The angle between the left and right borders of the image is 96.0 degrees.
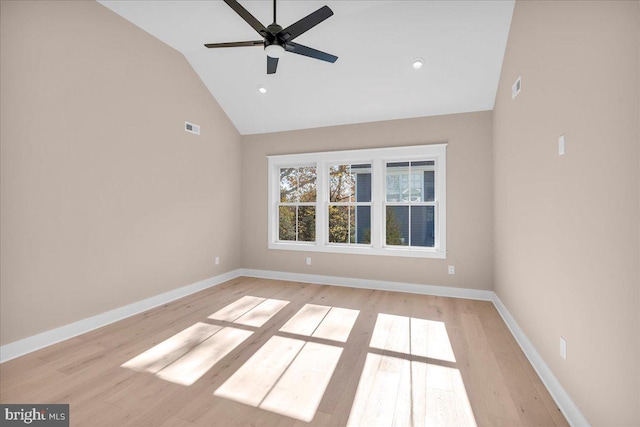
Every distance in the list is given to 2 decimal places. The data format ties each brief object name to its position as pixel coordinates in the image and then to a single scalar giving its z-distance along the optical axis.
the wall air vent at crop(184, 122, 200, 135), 4.13
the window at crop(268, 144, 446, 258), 4.34
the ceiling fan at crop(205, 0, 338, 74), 2.26
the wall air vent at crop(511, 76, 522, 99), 2.74
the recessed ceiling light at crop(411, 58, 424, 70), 3.48
